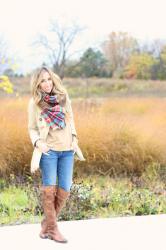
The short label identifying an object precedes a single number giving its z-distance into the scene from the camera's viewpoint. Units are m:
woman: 3.67
